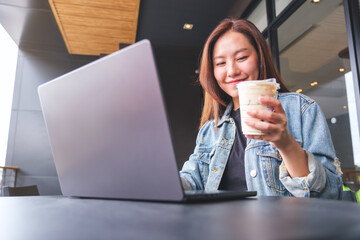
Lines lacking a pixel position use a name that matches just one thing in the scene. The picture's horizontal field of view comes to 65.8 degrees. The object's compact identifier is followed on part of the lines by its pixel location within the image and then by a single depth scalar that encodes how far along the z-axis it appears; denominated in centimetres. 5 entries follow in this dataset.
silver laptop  43
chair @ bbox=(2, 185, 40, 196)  229
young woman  85
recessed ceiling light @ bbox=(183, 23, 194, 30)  435
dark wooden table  23
